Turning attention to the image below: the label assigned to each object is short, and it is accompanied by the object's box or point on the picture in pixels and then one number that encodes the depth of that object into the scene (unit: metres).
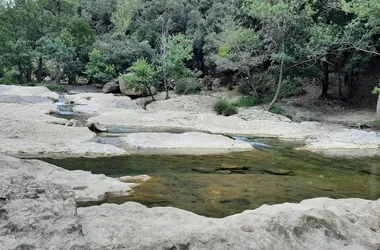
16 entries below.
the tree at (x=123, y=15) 45.09
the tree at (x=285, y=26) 21.00
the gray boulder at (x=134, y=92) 31.58
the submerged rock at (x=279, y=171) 8.78
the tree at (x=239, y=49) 23.83
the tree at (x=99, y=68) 36.06
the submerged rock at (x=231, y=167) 8.97
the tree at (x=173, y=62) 28.38
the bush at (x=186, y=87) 30.56
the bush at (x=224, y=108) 22.97
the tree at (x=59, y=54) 35.83
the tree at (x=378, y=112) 19.02
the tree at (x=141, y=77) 27.16
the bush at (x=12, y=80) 35.41
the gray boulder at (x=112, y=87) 34.03
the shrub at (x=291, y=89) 27.77
